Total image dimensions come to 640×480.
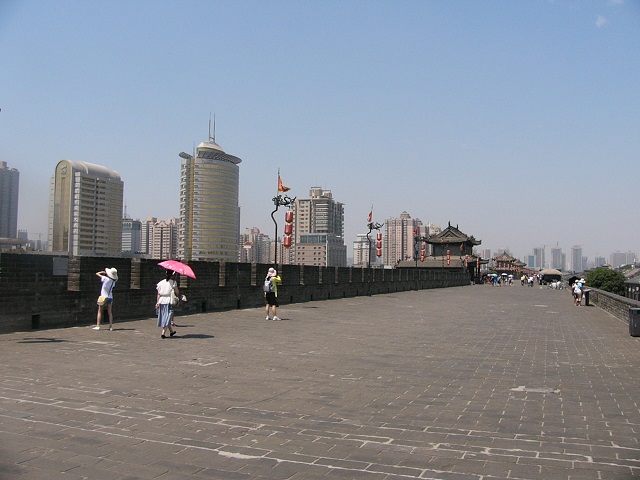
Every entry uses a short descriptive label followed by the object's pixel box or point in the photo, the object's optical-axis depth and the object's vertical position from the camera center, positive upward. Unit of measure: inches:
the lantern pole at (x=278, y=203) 1093.8 +137.1
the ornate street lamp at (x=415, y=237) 2511.1 +169.3
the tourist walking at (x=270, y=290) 640.4 -14.7
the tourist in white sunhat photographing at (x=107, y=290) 482.2 -12.0
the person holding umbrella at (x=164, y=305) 443.8 -21.7
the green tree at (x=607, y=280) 2006.6 -9.0
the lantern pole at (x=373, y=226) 1759.4 +152.2
